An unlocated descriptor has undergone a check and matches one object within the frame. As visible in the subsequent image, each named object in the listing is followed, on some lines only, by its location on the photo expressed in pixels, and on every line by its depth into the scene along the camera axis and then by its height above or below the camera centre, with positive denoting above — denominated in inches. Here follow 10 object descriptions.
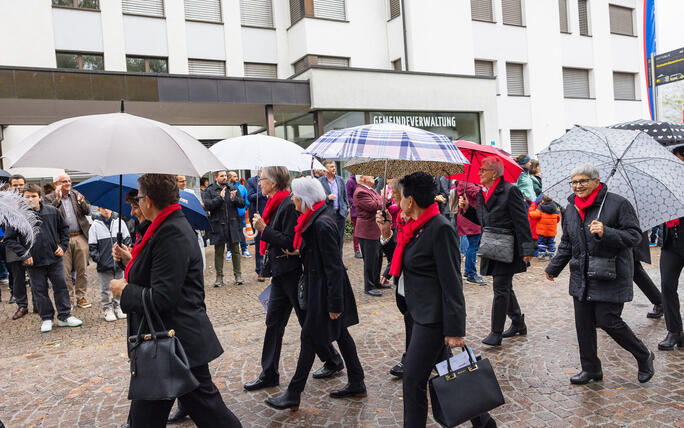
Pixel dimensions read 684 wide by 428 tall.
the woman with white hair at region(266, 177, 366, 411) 165.9 -27.3
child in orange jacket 430.3 -28.3
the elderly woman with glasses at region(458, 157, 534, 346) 219.6 -17.6
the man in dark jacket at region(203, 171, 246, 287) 387.2 -9.1
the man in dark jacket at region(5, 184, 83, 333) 285.3 -24.4
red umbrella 229.0 +12.7
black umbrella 268.4 +24.2
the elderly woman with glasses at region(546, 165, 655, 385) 168.2 -27.6
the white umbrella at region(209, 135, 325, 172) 195.8 +19.3
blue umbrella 177.3 +6.6
